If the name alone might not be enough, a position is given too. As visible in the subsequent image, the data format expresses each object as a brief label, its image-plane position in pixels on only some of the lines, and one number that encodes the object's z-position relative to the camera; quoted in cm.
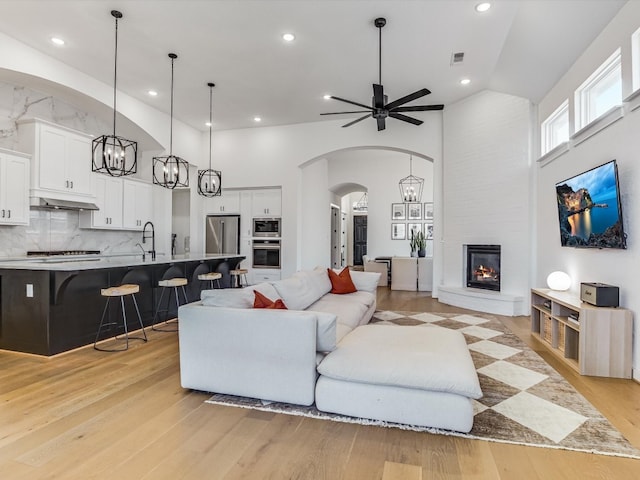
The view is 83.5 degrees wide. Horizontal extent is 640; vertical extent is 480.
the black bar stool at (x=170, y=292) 462
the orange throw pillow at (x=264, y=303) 275
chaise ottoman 213
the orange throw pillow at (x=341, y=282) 493
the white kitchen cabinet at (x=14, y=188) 476
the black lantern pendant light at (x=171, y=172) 474
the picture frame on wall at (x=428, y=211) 1052
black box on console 315
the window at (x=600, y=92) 349
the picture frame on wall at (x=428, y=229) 1052
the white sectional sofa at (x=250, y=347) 242
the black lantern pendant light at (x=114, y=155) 387
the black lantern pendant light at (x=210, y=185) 585
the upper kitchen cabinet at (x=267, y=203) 784
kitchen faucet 746
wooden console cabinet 304
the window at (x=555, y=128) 468
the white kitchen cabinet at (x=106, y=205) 620
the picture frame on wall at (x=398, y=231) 1057
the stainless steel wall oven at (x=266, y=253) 778
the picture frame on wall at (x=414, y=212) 1052
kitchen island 356
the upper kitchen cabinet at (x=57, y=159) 516
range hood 524
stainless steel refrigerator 799
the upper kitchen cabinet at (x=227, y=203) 810
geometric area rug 209
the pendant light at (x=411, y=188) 948
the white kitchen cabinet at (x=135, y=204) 683
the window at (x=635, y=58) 301
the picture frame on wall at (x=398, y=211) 1055
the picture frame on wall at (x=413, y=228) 1050
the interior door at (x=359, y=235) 1453
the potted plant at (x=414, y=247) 841
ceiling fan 406
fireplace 598
